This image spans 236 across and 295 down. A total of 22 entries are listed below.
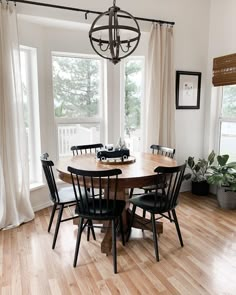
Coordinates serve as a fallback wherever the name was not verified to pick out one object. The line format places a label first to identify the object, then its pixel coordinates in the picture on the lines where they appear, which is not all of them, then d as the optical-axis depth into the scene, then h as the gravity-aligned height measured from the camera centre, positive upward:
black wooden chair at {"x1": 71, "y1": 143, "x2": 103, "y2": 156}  3.21 -0.48
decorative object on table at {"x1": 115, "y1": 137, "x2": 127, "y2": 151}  2.77 -0.40
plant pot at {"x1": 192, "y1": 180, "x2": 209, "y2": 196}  3.96 -1.20
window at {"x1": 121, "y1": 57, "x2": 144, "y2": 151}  3.88 +0.18
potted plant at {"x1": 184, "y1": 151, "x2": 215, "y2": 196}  3.81 -0.97
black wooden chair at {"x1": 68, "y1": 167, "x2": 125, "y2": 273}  1.97 -0.78
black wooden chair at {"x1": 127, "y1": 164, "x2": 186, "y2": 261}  2.19 -0.83
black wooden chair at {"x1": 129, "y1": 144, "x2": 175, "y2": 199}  2.91 -0.51
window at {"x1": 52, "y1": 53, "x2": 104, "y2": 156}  3.58 +0.17
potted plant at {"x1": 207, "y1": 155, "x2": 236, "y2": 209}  3.32 -0.91
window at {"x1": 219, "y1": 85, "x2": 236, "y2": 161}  3.75 -0.17
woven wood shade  3.47 +0.58
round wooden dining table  2.10 -0.53
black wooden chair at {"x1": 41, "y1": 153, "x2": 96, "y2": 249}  2.33 -0.82
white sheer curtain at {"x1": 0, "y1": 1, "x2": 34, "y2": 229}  2.74 -0.25
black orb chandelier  2.05 +0.65
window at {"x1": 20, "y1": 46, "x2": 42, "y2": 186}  3.28 +0.06
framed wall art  3.87 +0.33
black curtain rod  2.84 +1.21
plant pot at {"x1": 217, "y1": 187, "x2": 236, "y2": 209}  3.43 -1.18
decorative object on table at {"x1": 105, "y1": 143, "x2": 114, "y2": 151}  2.75 -0.40
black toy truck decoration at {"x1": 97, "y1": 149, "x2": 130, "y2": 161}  2.63 -0.45
